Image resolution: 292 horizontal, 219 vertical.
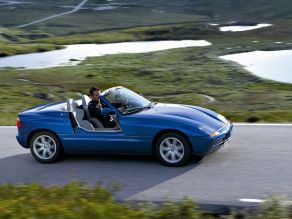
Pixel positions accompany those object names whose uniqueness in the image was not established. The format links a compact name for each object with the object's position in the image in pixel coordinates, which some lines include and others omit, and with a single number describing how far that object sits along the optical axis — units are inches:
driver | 446.0
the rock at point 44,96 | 1637.8
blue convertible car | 416.2
